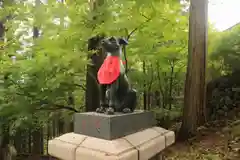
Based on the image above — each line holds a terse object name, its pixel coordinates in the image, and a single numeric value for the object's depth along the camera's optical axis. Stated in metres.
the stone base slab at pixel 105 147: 1.74
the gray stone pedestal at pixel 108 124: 1.93
